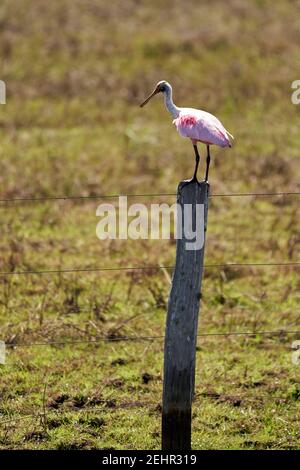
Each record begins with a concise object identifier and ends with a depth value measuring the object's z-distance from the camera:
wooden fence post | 12.62
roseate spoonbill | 13.06
